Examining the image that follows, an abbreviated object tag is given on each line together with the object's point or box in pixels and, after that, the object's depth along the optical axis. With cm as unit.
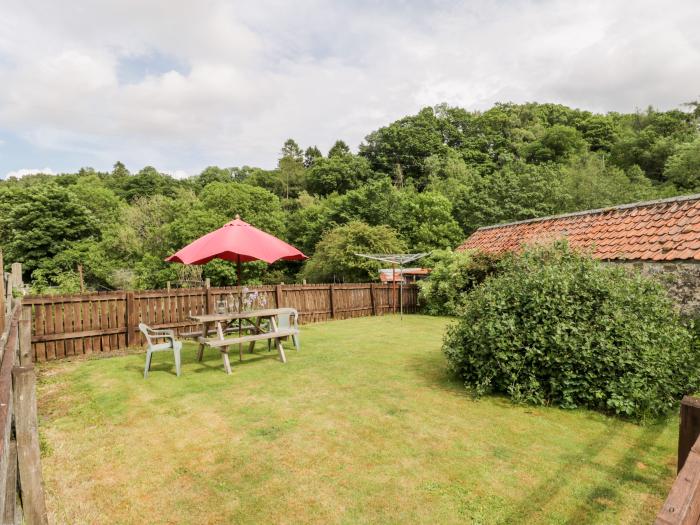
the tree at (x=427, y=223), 2761
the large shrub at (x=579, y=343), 465
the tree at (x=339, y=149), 5170
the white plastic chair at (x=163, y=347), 630
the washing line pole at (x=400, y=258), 1389
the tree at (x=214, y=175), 5134
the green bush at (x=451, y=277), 1339
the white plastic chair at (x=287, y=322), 818
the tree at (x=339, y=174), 4428
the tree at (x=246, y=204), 3184
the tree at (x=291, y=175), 4853
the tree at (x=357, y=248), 2238
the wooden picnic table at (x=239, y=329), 659
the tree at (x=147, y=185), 4594
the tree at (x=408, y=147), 4501
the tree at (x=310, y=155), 5894
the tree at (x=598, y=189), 2658
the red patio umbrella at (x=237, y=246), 690
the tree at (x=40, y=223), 3325
